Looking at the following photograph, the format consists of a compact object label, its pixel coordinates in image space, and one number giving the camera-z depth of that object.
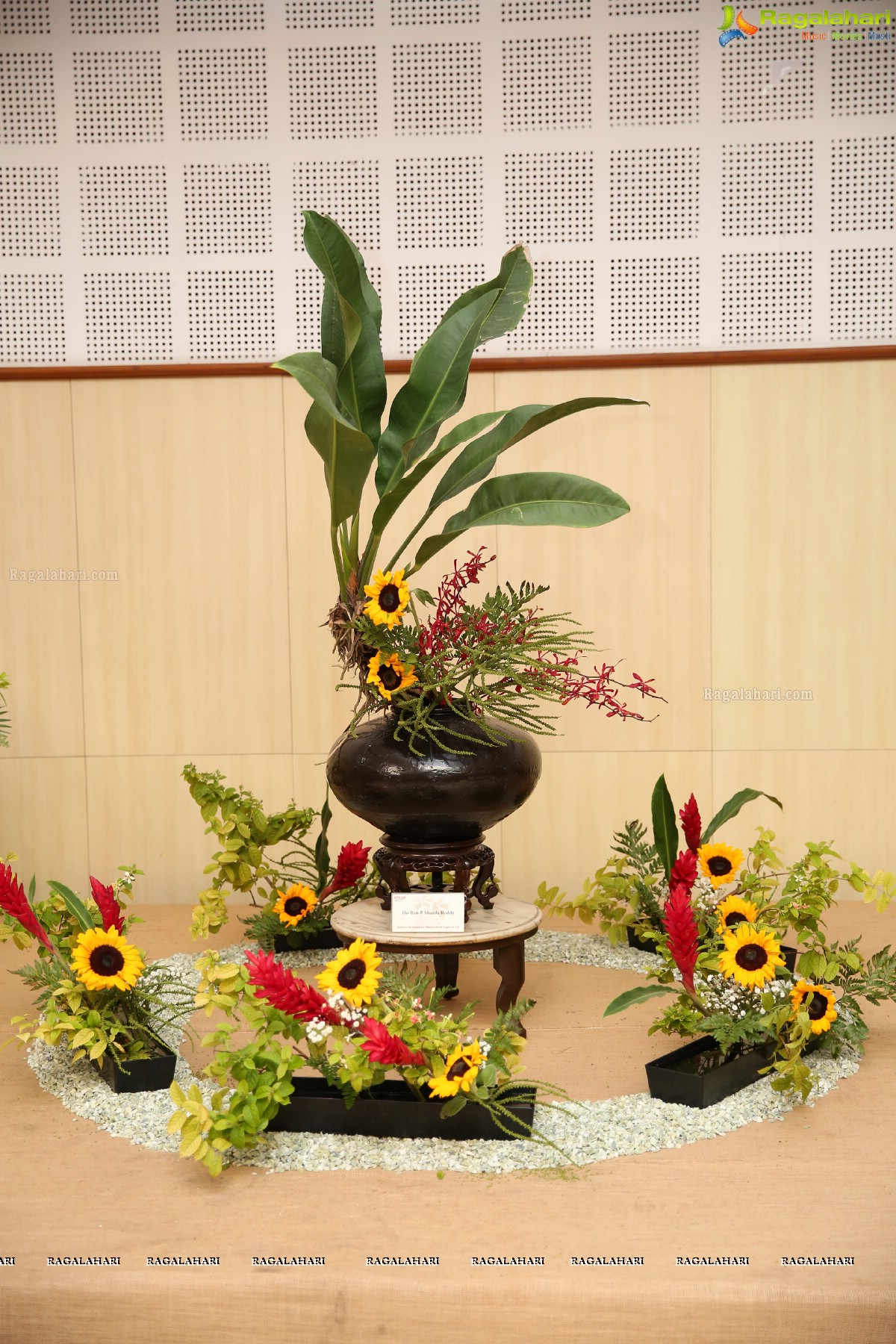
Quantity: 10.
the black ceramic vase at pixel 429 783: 2.05
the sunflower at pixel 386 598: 2.03
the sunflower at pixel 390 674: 2.04
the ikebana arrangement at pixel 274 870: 2.56
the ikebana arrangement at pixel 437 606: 2.04
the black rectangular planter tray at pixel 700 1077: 1.70
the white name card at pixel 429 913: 2.00
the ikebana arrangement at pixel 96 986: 1.75
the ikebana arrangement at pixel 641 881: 2.44
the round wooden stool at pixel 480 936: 1.98
